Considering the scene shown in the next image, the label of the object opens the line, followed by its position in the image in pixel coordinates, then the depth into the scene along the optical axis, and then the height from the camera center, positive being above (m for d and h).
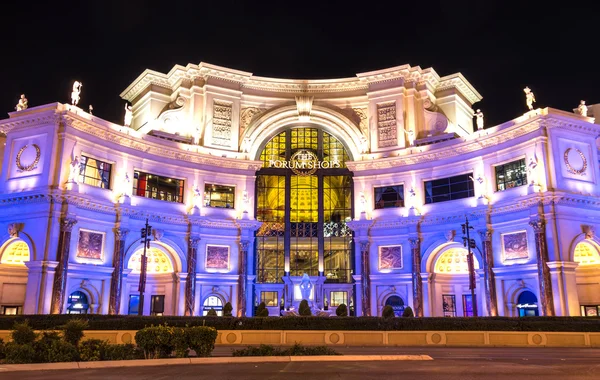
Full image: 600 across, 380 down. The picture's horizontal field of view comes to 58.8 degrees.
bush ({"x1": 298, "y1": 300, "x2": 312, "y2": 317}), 39.53 +0.25
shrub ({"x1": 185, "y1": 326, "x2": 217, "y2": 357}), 19.58 -0.97
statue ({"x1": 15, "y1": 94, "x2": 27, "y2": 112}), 43.53 +16.59
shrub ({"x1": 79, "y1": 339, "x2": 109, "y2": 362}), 18.05 -1.28
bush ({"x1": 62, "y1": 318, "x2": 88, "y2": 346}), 18.89 -0.67
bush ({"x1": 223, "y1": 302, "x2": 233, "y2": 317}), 41.24 +0.24
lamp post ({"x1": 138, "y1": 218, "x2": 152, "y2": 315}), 37.34 +2.60
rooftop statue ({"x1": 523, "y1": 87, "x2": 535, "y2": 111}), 44.78 +17.74
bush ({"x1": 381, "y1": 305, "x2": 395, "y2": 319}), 36.83 +0.05
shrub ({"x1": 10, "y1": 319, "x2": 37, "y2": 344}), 18.61 -0.80
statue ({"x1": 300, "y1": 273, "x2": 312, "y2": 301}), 49.09 +2.29
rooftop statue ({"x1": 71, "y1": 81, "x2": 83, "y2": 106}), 43.97 +17.55
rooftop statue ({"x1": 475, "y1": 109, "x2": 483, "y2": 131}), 48.53 +17.35
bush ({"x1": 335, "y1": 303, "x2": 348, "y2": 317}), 42.04 +0.12
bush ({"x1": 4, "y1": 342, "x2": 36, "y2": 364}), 17.38 -1.39
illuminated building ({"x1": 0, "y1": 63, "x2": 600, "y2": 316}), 40.72 +9.64
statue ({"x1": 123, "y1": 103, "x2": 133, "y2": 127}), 48.23 +17.37
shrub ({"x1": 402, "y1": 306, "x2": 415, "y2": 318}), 39.03 -0.02
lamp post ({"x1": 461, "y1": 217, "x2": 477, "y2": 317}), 37.38 +2.58
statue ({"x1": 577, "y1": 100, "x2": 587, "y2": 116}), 44.88 +16.86
